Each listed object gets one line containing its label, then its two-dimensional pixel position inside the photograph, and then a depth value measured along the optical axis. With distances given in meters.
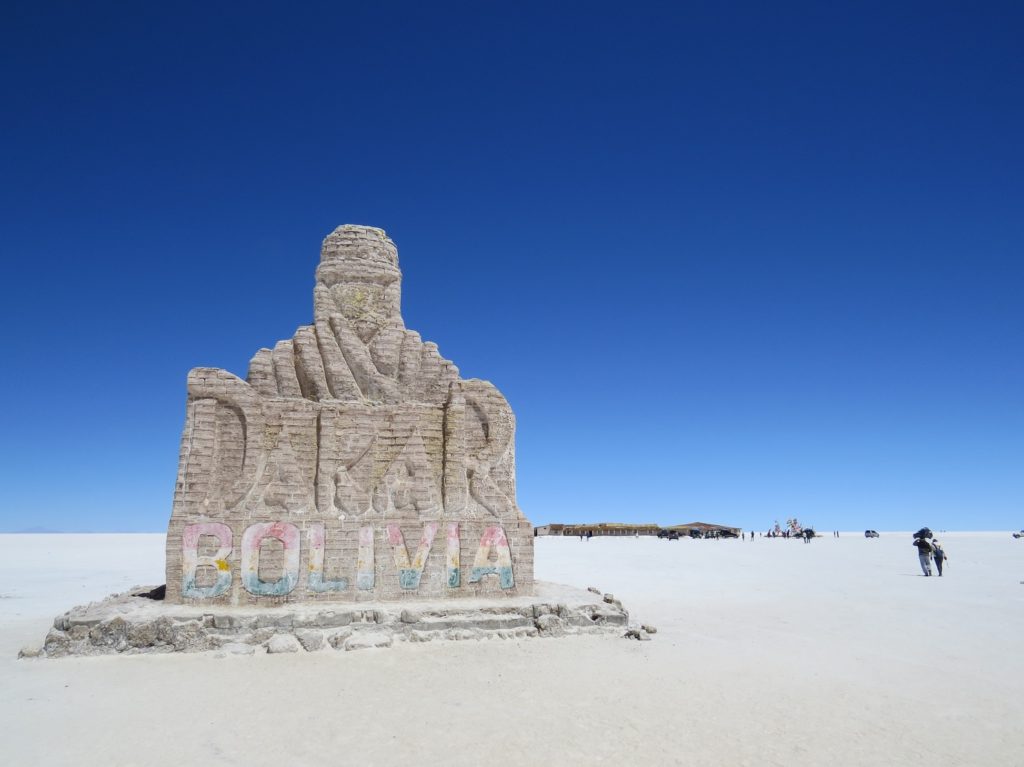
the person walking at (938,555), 30.04
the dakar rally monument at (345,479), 15.03
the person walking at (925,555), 29.78
